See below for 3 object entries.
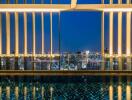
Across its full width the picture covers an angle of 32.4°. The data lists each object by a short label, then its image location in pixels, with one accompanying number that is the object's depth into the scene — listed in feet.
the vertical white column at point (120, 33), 30.89
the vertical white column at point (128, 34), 30.92
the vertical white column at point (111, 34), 30.89
